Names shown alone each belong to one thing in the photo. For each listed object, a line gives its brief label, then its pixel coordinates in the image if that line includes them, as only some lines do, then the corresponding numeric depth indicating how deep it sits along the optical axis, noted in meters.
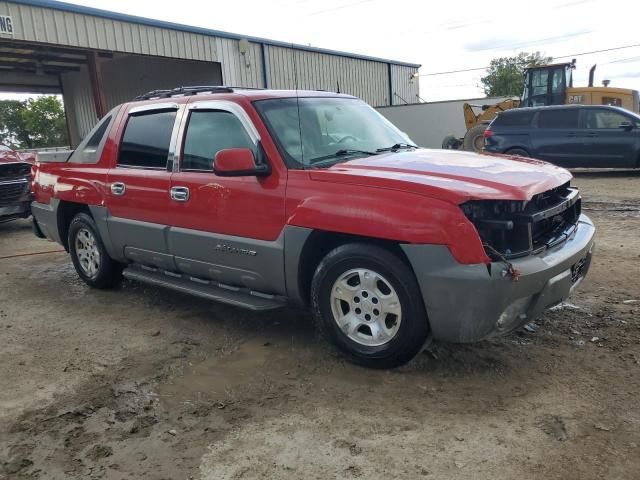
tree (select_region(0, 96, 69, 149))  52.22
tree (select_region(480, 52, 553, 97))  53.94
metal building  13.09
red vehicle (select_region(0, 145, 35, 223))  9.02
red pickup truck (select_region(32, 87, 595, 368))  3.14
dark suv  12.63
